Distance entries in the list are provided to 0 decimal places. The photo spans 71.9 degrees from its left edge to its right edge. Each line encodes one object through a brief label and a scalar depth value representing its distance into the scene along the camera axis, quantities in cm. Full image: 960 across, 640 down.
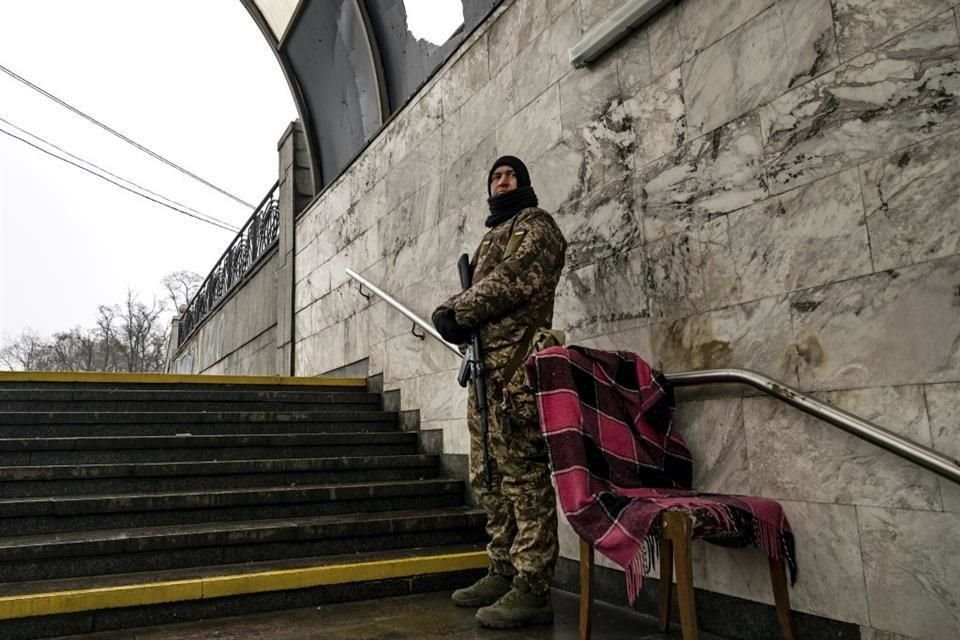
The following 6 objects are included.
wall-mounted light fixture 292
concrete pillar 811
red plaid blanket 194
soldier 254
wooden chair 185
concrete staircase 276
